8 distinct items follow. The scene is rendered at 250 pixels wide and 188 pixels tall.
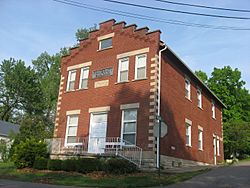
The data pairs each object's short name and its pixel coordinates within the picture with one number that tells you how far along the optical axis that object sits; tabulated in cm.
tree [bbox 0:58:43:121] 3418
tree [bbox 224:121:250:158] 2346
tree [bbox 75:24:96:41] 3333
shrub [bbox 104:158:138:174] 1037
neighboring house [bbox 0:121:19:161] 2767
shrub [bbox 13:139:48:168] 1258
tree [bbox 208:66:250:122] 2901
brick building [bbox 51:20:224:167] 1269
